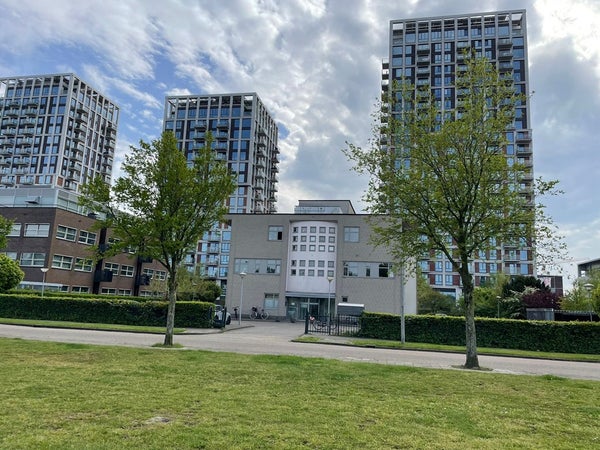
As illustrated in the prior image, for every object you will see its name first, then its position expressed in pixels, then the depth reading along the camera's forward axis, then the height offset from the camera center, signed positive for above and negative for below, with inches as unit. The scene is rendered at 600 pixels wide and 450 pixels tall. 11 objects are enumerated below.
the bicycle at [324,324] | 1244.5 -83.5
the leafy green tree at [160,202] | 673.6 +129.1
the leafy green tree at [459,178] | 609.9 +170.7
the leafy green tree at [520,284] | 2308.2 +100.7
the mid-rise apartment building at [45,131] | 4534.9 +1567.1
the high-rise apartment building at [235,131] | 4392.2 +1602.7
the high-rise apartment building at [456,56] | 3627.0 +2219.4
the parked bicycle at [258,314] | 1996.8 -99.4
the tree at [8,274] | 1322.6 +17.8
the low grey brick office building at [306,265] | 1966.0 +129.4
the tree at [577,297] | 1834.4 +39.4
